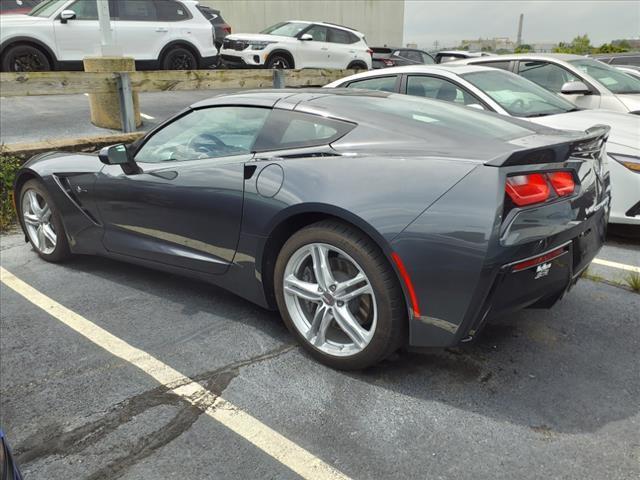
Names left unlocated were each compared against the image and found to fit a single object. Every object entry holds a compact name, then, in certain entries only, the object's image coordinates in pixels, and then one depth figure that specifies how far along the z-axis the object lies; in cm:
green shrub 562
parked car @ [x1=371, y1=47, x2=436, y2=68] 1777
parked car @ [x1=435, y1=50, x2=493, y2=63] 1417
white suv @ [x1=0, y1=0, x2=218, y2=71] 948
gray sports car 237
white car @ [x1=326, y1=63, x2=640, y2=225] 457
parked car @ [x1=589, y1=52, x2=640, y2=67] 1501
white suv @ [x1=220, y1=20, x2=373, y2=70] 1314
